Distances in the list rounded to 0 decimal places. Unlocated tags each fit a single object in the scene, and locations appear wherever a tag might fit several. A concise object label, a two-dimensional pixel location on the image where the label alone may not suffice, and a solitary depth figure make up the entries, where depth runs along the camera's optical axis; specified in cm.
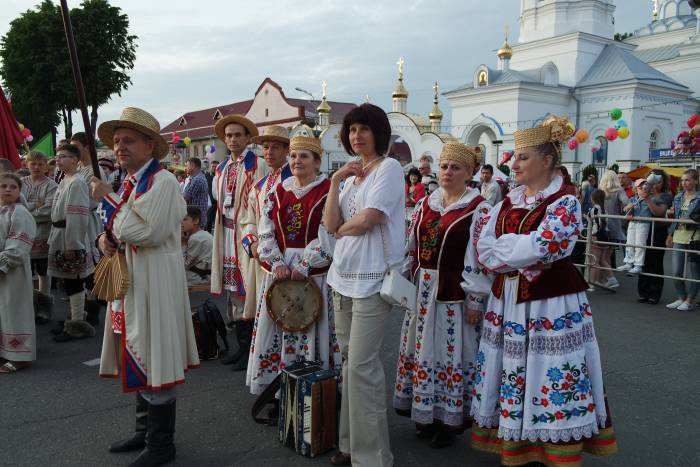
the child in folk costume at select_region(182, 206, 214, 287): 638
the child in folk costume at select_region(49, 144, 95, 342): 611
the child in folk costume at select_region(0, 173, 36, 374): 509
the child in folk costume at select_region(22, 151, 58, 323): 658
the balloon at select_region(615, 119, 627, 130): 3582
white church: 3753
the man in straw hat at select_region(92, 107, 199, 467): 312
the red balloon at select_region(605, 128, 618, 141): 2395
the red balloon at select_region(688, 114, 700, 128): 1704
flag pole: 297
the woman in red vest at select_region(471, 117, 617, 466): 292
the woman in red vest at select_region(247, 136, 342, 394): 395
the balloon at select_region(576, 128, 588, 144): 1742
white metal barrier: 779
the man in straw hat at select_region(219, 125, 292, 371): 448
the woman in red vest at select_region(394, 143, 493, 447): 356
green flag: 1352
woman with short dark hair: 311
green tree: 2994
